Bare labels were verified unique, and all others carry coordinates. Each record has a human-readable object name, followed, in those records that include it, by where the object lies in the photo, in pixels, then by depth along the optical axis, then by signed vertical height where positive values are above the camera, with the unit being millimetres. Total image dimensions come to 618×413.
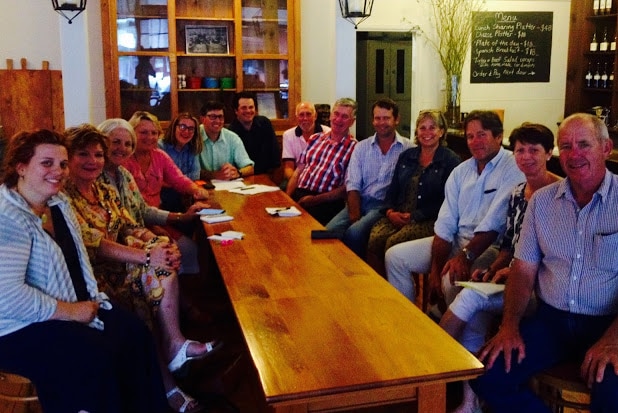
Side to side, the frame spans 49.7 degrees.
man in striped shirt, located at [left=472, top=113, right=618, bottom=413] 2195 -623
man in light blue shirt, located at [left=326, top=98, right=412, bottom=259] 4121 -461
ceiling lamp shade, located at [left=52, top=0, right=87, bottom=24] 4934 +655
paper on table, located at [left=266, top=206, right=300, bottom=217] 3484 -608
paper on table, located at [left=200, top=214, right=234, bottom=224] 3369 -621
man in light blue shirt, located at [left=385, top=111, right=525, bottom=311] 3016 -594
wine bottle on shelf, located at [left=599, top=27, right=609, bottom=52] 6016 +447
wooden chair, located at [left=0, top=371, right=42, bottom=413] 2094 -915
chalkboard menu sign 7312 +516
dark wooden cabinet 6098 +314
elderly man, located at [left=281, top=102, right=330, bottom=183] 4984 -318
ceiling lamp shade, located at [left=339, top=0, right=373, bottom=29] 5137 +659
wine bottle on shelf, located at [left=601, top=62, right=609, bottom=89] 6121 +138
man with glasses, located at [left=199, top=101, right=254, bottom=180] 4684 -399
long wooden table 1693 -692
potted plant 7109 +655
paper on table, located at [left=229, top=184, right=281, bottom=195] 4148 -592
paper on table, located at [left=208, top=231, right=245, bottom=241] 3021 -638
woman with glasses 4379 -360
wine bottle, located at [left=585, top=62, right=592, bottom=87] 6312 +144
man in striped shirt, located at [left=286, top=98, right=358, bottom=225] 4484 -506
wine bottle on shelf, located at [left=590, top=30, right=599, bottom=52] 6142 +450
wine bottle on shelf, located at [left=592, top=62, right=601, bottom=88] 6203 +132
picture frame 6176 +506
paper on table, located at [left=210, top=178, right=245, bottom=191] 4293 -585
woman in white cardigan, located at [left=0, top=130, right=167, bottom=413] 2084 -677
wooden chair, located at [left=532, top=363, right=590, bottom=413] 2104 -915
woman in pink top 3801 -422
